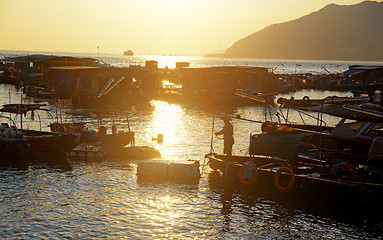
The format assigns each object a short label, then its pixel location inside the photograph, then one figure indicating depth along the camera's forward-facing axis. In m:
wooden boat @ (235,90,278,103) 62.31
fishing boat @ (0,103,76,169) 26.52
